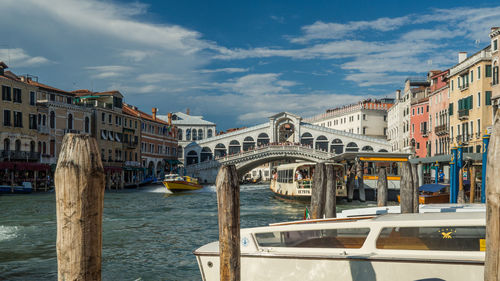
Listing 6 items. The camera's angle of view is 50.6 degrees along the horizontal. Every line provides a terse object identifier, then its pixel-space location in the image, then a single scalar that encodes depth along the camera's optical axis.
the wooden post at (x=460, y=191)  16.06
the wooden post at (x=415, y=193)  10.63
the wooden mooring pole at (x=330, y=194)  11.82
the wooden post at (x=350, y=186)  24.50
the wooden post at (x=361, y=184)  25.02
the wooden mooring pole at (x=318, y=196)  10.98
